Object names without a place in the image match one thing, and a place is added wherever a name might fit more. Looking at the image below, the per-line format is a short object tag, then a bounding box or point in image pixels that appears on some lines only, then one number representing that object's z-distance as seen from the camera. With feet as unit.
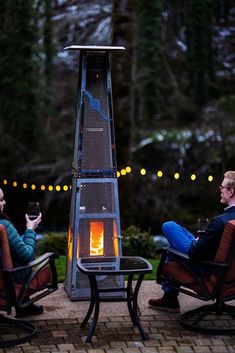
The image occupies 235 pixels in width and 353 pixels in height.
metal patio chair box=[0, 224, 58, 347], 21.44
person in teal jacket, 22.11
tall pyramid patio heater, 27.19
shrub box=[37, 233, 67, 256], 43.01
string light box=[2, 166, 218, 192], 71.28
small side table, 22.22
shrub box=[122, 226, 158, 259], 39.96
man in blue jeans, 22.89
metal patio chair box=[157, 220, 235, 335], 22.51
